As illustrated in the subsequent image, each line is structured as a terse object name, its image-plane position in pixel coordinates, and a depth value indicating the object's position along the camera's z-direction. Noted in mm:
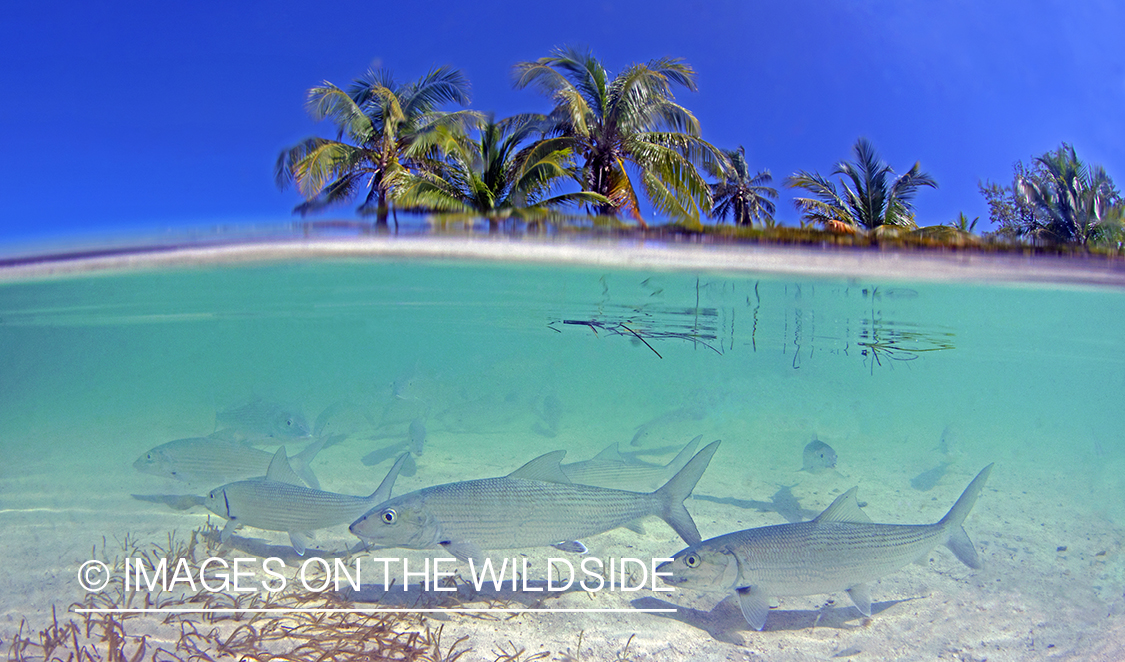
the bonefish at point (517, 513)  3957
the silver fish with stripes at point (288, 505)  4676
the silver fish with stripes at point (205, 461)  5613
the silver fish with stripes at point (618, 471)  5629
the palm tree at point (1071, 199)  10203
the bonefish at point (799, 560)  4004
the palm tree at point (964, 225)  10289
